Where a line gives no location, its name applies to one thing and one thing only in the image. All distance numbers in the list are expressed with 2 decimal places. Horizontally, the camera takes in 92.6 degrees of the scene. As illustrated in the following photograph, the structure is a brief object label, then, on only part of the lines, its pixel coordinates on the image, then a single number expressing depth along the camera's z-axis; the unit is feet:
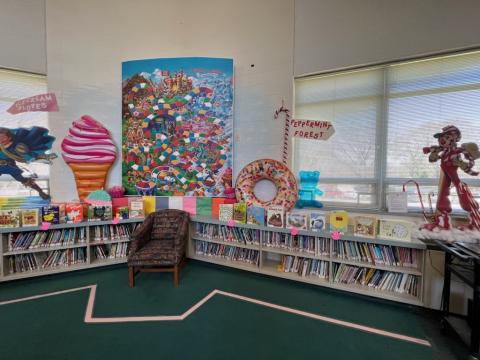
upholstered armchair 8.75
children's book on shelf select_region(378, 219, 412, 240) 7.55
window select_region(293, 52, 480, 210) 8.45
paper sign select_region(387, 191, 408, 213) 8.32
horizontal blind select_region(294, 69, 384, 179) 9.64
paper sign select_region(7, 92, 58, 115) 10.77
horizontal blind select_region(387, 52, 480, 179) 8.31
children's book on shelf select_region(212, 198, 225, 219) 10.97
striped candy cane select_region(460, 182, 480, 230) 7.05
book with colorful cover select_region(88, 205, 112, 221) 10.24
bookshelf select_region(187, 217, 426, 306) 7.80
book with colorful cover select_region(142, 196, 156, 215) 11.26
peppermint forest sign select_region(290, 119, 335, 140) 10.07
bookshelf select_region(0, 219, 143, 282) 9.15
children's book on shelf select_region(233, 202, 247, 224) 9.98
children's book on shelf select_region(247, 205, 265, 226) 9.66
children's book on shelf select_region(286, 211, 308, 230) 9.00
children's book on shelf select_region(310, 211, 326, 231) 8.80
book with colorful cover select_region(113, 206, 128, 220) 10.66
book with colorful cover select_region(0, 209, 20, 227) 9.02
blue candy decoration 10.57
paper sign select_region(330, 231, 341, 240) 8.25
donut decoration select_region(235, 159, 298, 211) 10.05
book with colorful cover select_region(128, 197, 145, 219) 10.87
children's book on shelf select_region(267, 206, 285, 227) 9.35
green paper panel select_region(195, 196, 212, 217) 11.28
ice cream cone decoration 11.22
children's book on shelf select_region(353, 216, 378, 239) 8.02
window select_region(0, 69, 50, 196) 10.71
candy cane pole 10.63
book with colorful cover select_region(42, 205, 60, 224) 9.48
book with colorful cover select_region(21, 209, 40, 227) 9.21
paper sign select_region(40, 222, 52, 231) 9.31
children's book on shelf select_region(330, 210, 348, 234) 8.43
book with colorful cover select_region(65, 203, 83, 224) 9.91
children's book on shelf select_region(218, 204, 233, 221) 10.21
